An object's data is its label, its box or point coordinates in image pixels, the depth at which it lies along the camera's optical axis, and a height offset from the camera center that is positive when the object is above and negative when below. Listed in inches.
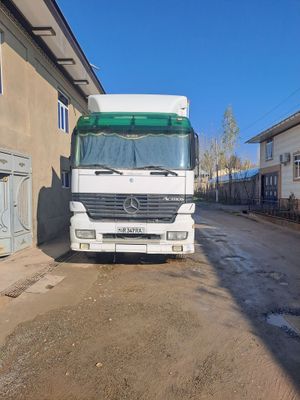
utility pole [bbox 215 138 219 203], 2259.4 +263.3
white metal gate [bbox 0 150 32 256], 339.0 -11.7
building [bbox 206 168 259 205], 1295.8 +13.0
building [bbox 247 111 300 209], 805.9 +72.6
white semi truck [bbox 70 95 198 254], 291.9 +3.2
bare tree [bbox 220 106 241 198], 2375.7 +355.4
